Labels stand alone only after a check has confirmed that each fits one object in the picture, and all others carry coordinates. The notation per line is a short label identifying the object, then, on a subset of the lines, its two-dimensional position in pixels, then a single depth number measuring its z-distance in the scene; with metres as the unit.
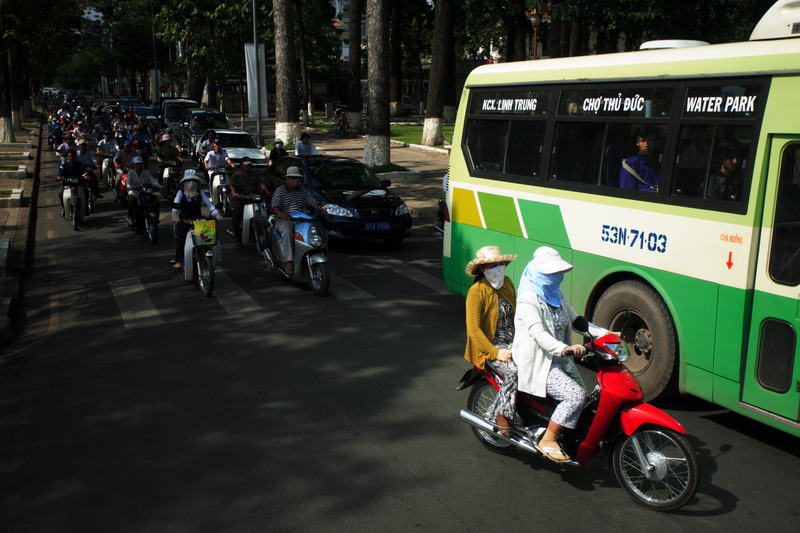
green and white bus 5.67
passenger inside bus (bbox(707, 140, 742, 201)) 6.03
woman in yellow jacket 5.36
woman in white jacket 5.05
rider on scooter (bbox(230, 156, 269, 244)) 15.46
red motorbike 4.86
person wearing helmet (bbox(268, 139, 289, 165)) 20.92
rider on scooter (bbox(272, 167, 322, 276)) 11.44
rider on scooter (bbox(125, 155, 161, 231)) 15.74
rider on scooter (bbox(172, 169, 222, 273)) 11.98
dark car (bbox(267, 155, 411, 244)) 14.20
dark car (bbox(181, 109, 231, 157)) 32.56
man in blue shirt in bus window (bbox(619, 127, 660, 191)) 6.87
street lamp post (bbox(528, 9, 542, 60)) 25.01
